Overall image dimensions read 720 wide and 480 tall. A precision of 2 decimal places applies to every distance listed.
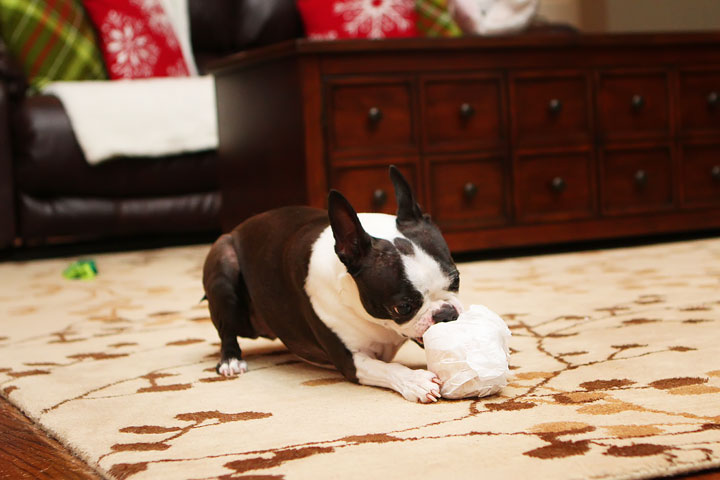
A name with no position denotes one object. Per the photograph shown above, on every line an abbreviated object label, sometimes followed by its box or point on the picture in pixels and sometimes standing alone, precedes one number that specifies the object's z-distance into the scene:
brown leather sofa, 3.70
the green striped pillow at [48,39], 4.04
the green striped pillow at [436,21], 4.59
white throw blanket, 3.74
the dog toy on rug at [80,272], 3.16
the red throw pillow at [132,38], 4.19
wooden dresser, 2.90
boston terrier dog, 1.36
